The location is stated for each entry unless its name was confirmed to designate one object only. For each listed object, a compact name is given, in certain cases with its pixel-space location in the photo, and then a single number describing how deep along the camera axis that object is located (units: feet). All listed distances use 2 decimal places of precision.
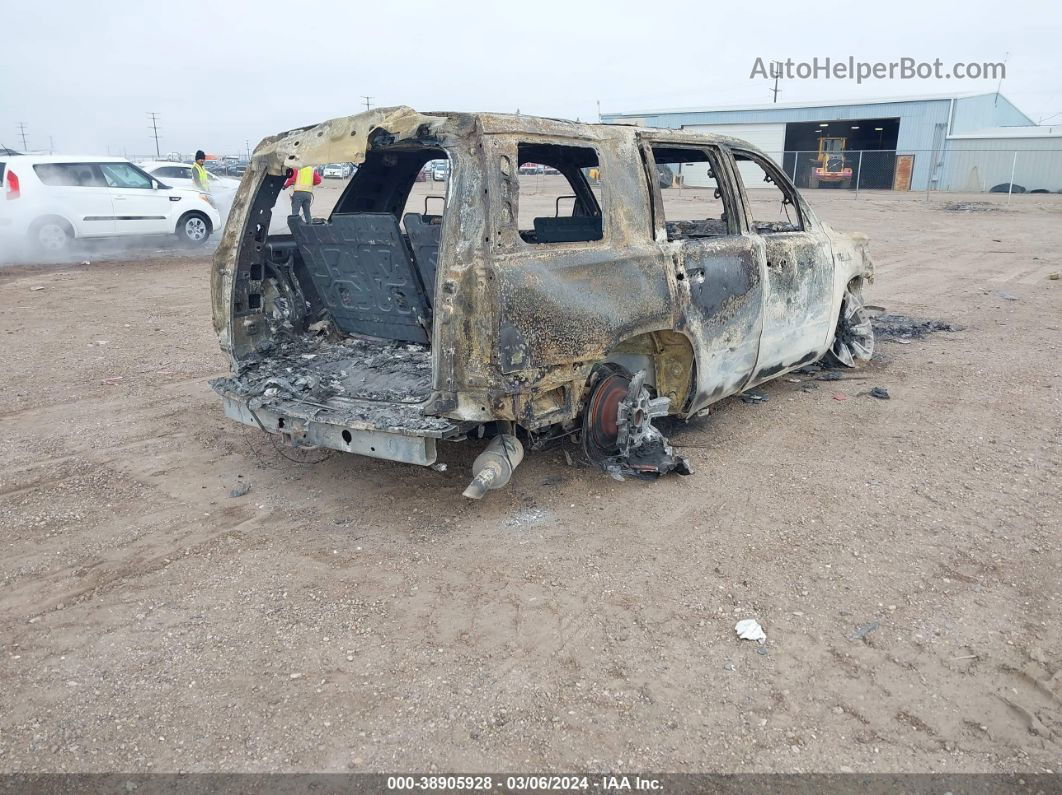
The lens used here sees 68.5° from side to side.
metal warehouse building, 99.40
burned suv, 11.63
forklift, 106.63
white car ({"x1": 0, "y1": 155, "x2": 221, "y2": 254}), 42.37
